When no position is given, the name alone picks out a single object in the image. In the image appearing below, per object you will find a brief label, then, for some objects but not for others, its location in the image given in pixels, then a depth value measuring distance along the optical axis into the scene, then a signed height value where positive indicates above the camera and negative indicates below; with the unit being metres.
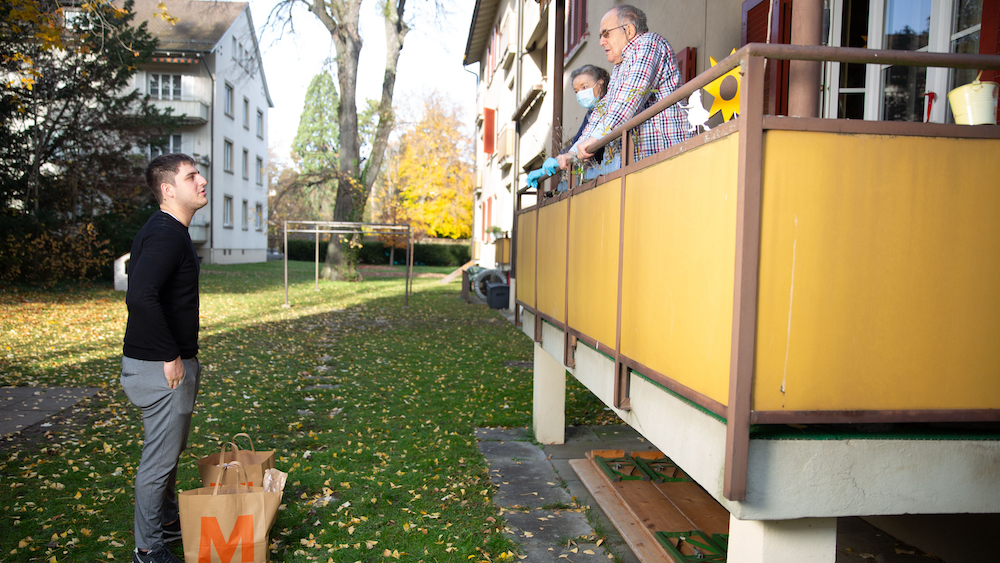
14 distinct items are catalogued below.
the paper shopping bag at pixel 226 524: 2.92 -1.23
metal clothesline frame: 16.08 +0.59
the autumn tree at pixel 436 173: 35.59 +4.31
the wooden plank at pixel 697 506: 3.82 -1.52
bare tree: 22.53 +5.33
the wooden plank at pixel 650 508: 3.79 -1.52
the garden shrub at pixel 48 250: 15.15 -0.21
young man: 2.98 -0.42
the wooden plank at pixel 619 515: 3.46 -1.53
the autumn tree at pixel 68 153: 15.55 +2.27
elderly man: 3.14 +0.82
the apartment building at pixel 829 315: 1.80 -0.14
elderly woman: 4.19 +1.09
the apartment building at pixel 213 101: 30.55 +7.08
